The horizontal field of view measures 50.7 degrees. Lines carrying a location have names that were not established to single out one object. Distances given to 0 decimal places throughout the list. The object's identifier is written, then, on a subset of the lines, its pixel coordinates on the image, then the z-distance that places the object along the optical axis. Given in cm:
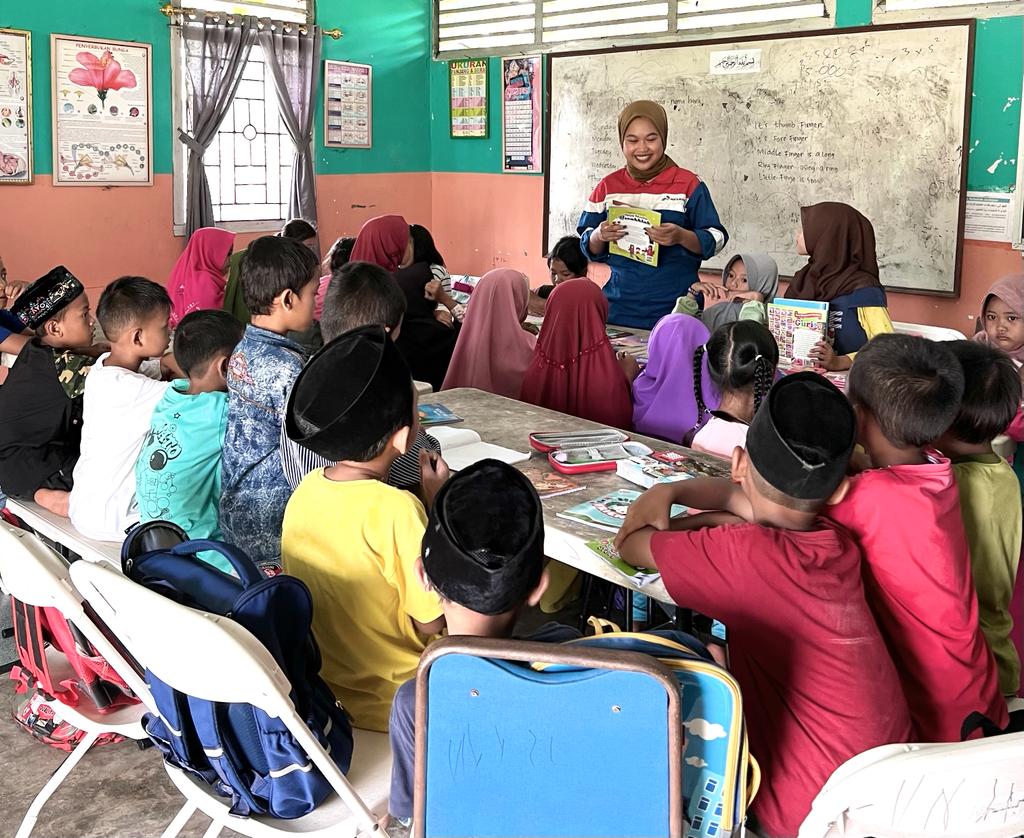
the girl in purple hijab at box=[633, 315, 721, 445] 317
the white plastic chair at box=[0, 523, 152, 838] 174
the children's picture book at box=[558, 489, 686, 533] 218
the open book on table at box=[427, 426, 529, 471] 261
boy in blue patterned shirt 244
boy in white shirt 260
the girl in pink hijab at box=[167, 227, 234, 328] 503
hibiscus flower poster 639
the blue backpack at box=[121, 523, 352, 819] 158
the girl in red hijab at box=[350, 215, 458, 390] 416
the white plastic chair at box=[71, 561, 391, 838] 143
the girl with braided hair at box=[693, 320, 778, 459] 268
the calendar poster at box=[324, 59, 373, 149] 775
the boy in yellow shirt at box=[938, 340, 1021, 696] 208
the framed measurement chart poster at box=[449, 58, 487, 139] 793
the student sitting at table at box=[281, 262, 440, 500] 294
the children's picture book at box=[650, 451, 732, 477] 248
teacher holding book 451
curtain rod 677
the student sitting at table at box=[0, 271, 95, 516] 287
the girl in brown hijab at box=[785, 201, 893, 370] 392
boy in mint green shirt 249
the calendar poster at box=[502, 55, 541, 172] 761
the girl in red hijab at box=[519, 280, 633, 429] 337
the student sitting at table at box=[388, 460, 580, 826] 142
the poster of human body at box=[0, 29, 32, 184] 610
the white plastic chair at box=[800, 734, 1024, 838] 125
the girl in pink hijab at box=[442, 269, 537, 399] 384
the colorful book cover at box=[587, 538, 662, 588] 193
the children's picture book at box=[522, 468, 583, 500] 239
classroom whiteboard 552
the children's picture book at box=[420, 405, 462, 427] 298
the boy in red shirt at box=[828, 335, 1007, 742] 177
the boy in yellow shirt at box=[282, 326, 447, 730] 179
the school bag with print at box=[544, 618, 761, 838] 135
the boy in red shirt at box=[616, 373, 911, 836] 159
